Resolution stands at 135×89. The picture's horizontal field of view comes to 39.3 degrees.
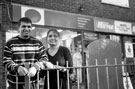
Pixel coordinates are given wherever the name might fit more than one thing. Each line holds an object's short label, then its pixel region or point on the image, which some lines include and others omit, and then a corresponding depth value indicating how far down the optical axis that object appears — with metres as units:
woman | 2.80
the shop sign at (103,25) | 7.36
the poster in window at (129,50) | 8.35
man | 2.55
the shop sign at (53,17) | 5.65
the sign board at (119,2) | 8.03
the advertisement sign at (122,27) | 7.96
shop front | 5.89
